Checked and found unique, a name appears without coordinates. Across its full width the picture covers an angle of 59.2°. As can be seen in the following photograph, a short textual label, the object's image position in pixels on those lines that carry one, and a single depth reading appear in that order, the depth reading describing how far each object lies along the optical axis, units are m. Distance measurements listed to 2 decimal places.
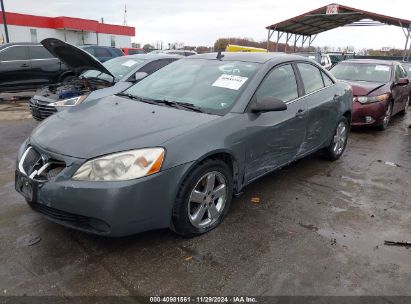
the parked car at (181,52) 13.96
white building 31.70
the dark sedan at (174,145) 2.65
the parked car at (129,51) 24.09
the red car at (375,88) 7.57
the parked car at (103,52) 14.28
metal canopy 21.59
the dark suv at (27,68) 10.33
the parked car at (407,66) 12.31
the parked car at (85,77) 5.78
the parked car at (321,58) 17.24
